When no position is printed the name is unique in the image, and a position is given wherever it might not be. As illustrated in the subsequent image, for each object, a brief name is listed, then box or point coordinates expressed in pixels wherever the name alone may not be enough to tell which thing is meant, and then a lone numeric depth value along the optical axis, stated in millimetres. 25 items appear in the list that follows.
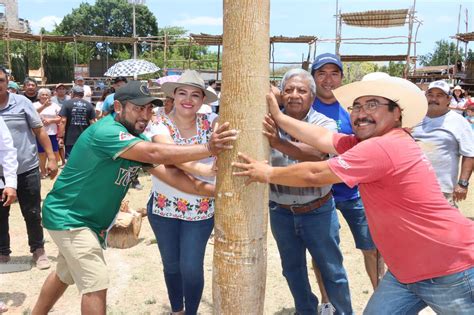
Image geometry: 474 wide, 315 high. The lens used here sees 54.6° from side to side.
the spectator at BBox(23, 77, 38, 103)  8773
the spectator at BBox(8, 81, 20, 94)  8758
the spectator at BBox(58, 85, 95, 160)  8617
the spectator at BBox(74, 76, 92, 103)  12039
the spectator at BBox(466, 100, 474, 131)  11020
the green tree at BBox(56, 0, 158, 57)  56250
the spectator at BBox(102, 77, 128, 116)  7357
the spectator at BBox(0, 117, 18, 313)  4074
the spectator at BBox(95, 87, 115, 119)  11359
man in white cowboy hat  2223
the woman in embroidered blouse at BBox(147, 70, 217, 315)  3236
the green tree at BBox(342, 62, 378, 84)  37828
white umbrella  12805
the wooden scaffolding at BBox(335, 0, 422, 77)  13695
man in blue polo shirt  3711
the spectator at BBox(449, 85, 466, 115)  12888
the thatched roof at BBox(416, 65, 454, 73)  32953
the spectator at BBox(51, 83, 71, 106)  10266
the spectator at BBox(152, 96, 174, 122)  5219
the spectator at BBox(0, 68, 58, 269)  4809
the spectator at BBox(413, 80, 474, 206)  4672
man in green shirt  2830
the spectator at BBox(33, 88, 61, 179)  9109
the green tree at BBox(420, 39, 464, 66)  66312
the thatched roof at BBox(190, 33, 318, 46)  14328
